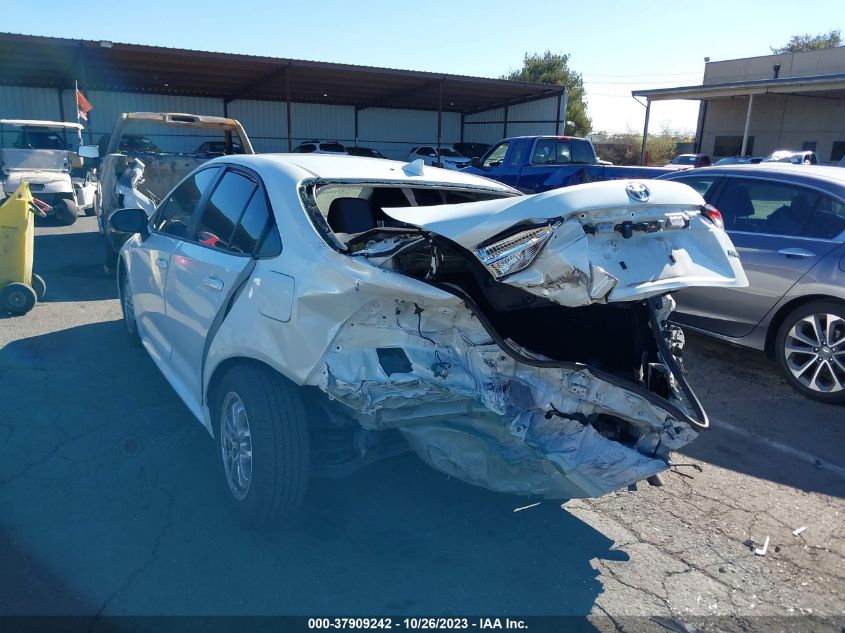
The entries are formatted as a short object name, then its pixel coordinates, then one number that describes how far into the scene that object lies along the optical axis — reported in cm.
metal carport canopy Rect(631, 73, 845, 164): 2156
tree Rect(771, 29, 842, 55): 4866
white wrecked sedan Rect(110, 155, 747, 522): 249
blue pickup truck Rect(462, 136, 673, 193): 1176
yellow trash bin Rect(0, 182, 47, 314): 643
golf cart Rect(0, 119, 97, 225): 1317
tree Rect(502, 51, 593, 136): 4391
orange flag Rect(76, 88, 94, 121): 1816
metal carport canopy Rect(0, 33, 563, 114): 1941
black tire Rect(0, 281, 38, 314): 650
